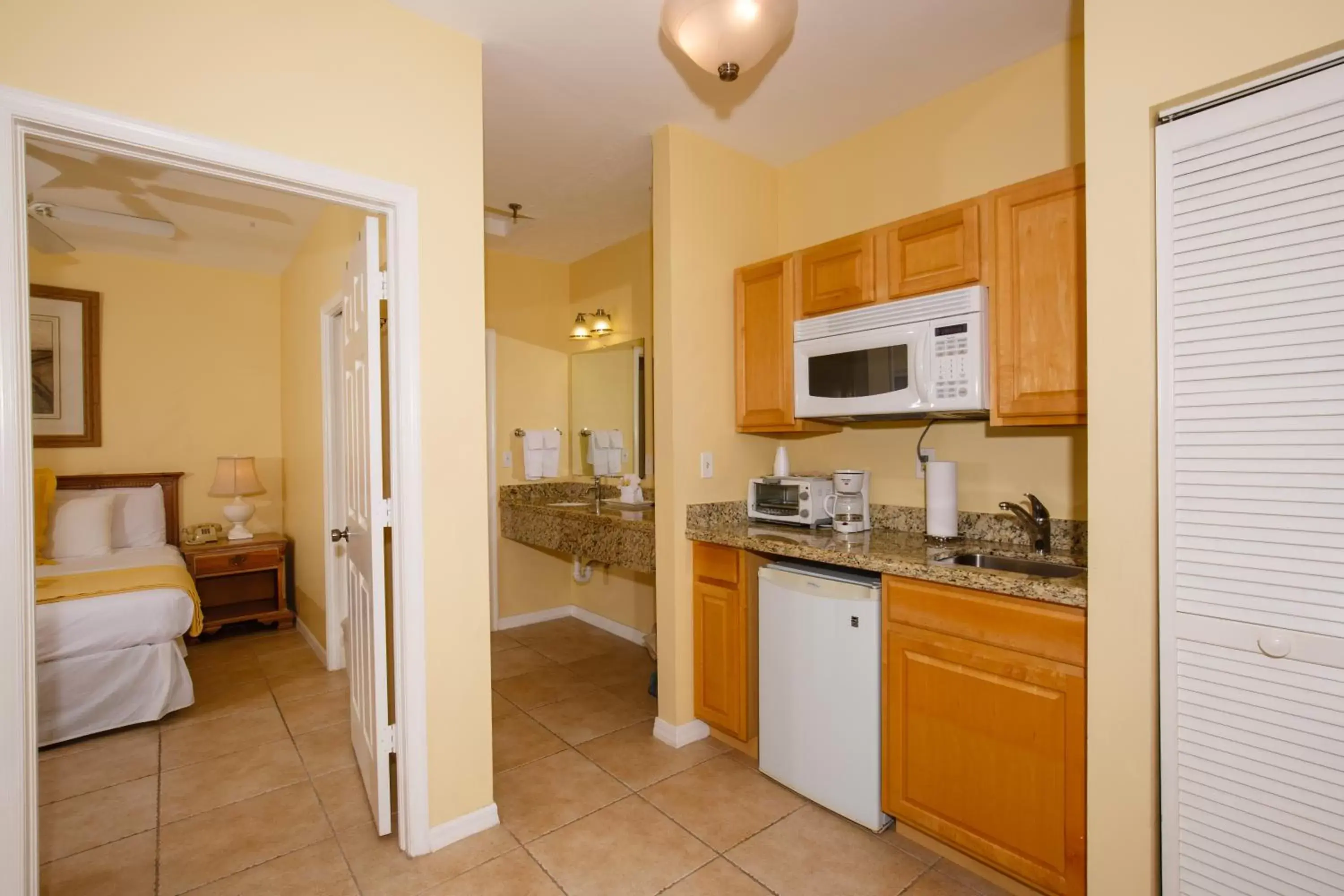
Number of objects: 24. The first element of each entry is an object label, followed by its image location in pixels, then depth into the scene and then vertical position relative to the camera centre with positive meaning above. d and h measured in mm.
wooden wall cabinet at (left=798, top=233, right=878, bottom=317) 2412 +686
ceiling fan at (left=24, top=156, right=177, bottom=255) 3053 +1248
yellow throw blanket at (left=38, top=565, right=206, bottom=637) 2938 -690
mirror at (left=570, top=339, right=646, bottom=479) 4133 +276
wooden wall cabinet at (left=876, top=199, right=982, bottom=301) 2102 +688
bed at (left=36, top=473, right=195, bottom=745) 2803 -1024
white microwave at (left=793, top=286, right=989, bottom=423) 2094 +304
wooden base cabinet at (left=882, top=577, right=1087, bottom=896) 1635 -847
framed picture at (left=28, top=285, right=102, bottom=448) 4039 +551
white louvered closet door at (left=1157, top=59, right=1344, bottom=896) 1258 -119
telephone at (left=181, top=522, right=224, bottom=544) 4430 -633
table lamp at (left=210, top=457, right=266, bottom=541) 4352 -273
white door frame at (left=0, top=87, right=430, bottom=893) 1383 +285
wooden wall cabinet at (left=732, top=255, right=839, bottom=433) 2703 +443
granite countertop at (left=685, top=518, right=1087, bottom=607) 1672 -396
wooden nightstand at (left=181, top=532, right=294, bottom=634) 4203 -974
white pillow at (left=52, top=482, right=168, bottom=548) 4141 -480
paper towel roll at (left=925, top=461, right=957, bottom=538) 2344 -224
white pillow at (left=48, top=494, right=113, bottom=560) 3781 -505
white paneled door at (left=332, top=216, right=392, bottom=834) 2014 -254
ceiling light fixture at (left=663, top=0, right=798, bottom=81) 1432 +1003
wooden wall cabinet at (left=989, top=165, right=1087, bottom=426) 1871 +436
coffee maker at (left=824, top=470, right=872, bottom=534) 2578 -259
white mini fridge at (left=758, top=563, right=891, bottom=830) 2076 -886
